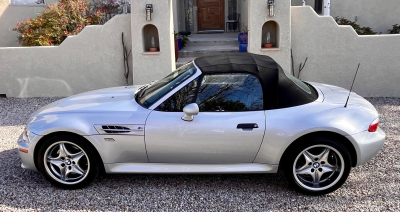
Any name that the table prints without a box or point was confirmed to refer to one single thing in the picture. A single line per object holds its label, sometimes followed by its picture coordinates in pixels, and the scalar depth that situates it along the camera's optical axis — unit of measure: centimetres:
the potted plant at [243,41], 901
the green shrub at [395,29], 1017
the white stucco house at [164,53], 774
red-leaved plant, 886
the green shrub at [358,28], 940
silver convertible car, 387
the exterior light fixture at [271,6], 753
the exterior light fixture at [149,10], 766
